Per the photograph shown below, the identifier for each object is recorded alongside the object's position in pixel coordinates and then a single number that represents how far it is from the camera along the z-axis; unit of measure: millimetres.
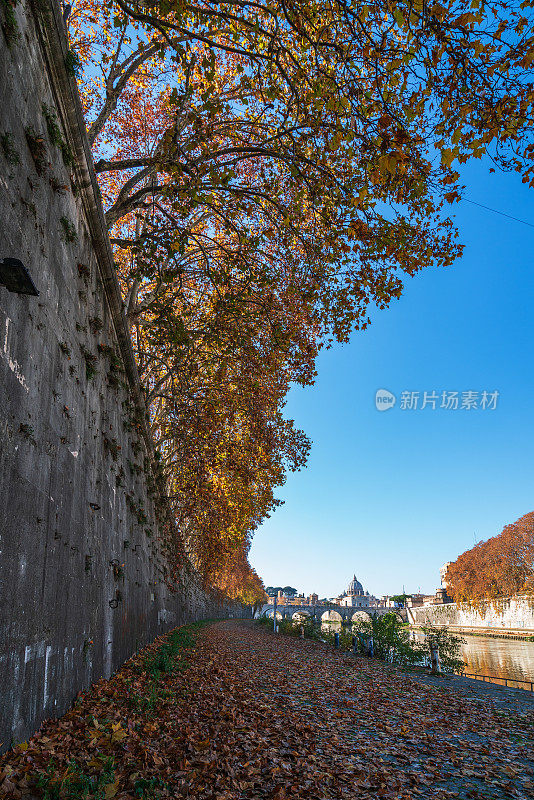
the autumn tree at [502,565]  58531
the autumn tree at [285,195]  5250
